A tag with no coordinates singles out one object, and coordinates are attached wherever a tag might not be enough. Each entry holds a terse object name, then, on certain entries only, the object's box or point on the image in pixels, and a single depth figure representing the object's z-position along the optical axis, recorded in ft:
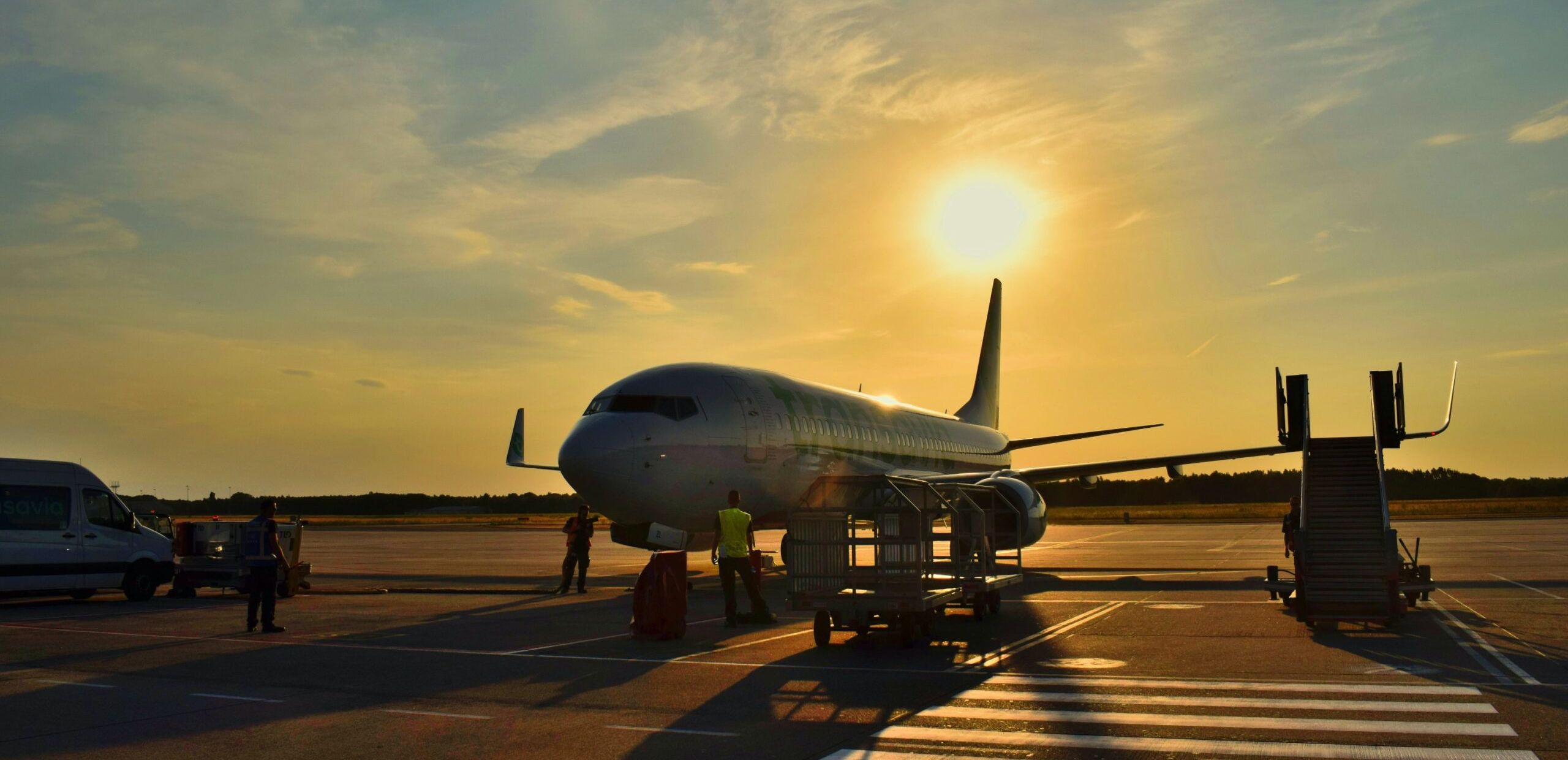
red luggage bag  48.62
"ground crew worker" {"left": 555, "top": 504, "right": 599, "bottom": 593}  76.59
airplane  66.80
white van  66.13
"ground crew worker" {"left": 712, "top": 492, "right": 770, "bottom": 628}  54.49
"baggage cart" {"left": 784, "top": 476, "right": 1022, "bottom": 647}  46.52
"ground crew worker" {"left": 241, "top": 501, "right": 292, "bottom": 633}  51.83
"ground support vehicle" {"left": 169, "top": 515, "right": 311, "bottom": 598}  74.54
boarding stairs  52.03
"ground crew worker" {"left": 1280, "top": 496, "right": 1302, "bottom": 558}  70.44
